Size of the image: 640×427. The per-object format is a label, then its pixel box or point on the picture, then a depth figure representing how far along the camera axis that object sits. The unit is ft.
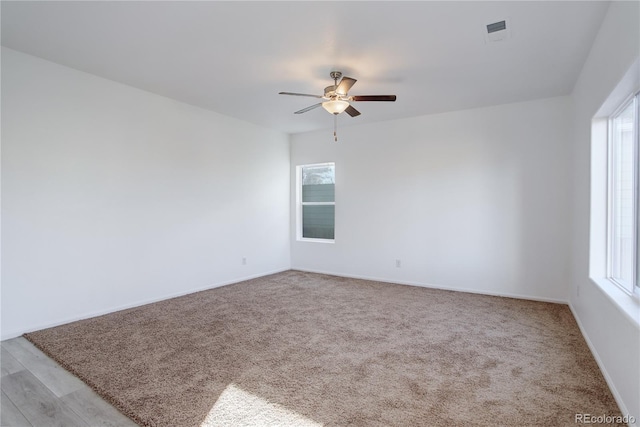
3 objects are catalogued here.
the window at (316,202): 19.75
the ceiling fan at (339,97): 10.13
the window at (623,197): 7.17
